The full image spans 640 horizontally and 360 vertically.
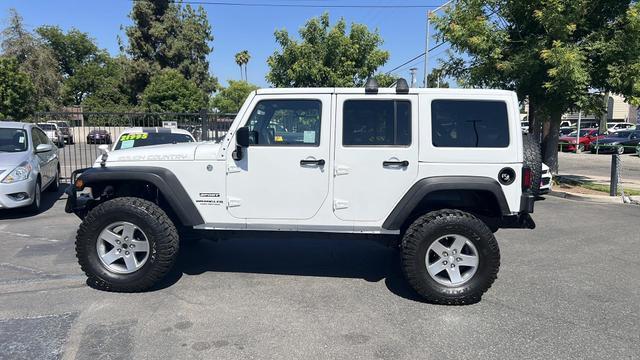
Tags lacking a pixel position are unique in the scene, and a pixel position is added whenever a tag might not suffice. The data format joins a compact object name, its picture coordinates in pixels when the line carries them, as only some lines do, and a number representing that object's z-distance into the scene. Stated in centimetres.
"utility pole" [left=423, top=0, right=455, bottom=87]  3094
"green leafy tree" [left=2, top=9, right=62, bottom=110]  3691
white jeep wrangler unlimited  436
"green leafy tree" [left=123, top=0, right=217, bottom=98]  3994
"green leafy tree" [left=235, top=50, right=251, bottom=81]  8594
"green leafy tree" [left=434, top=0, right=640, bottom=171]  1053
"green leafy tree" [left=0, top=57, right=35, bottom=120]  2803
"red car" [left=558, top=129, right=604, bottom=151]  2923
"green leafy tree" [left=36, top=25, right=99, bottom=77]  5878
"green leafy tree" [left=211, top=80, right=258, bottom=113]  5644
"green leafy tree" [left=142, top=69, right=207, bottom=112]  3566
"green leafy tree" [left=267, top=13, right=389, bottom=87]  1905
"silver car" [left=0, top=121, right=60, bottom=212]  771
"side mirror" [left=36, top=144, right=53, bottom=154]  859
